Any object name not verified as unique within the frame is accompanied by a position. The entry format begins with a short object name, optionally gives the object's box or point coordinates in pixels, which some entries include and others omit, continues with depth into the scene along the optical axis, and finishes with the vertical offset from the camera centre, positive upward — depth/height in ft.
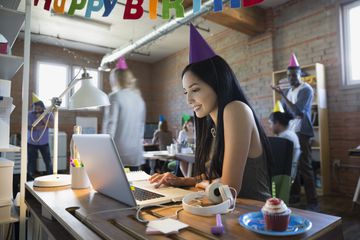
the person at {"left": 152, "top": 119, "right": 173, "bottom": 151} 17.43 -0.19
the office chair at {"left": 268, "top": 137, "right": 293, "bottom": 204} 4.73 -0.58
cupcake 2.13 -0.65
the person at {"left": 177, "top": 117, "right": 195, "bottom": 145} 14.41 -0.02
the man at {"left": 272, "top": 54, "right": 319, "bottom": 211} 10.62 +0.20
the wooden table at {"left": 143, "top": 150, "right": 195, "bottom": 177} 10.90 -0.98
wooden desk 2.11 -0.77
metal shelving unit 5.04 +1.35
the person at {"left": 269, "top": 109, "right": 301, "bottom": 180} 10.03 +0.20
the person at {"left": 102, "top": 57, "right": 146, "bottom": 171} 8.37 +0.50
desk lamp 4.73 +0.59
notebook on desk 2.87 -0.48
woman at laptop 3.43 +0.07
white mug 4.09 -0.65
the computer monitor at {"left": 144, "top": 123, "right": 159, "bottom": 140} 23.65 +0.28
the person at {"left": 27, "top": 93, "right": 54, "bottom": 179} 14.79 -0.69
